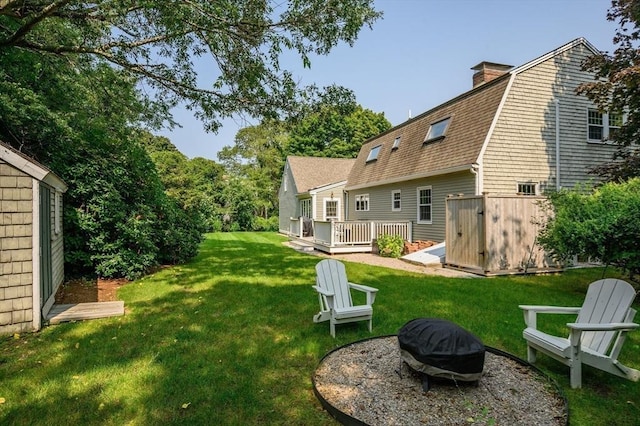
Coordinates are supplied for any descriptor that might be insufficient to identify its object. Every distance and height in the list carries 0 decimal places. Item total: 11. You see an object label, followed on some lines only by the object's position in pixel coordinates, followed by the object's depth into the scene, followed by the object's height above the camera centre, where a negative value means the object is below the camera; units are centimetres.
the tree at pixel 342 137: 4116 +942
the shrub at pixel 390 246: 1330 -124
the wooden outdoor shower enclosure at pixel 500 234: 918 -56
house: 1135 +260
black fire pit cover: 310 -126
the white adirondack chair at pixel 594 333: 338 -126
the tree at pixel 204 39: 593 +343
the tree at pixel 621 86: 1041 +387
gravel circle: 283 -166
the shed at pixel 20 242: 488 -37
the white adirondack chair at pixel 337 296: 479 -121
